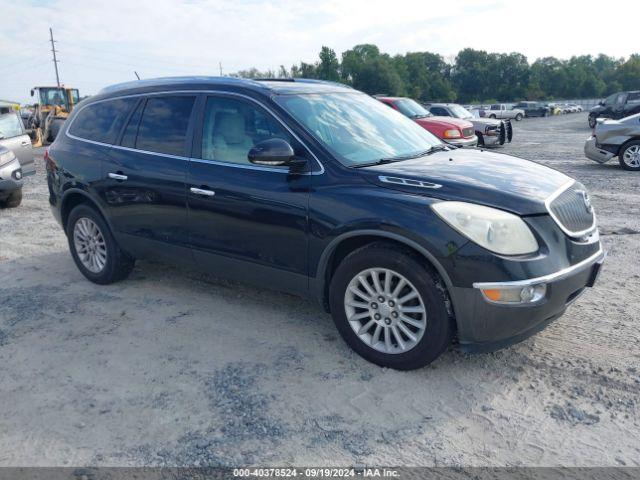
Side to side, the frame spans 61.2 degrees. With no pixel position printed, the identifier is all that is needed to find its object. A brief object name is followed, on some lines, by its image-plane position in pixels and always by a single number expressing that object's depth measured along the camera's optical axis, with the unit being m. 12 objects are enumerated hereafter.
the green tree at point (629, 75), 104.41
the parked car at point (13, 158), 9.00
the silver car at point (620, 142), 12.02
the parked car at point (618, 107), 29.84
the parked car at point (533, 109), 54.94
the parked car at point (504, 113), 47.04
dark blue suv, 3.22
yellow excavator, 21.75
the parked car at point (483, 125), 17.89
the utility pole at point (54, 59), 65.94
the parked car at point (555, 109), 59.40
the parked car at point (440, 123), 14.25
